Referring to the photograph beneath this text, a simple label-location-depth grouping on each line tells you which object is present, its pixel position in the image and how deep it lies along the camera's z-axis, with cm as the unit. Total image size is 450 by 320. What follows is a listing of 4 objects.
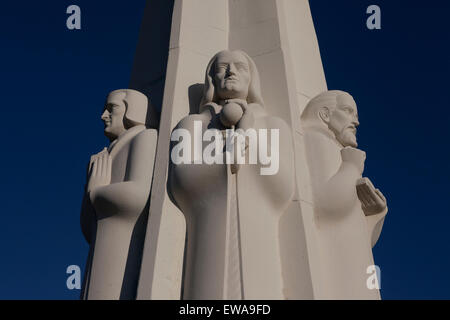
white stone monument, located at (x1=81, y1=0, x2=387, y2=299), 493
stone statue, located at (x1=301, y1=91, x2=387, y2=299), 538
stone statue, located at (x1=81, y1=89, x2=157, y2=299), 535
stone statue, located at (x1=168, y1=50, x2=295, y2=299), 481
